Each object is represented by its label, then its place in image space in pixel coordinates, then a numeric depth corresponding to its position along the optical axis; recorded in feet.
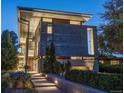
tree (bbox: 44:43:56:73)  25.91
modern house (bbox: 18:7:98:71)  35.07
